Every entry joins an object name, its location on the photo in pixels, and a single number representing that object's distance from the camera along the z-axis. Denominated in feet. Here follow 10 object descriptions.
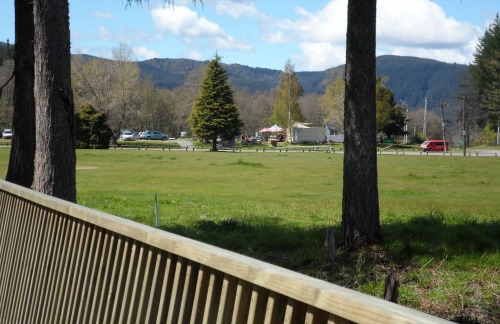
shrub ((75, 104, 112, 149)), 233.55
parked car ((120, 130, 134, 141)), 368.64
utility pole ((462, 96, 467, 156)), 228.82
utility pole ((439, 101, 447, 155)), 270.36
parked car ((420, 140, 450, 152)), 277.03
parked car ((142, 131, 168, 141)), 369.09
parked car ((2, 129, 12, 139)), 334.65
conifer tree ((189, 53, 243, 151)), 261.85
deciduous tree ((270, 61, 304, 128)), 382.22
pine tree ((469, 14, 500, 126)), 302.66
